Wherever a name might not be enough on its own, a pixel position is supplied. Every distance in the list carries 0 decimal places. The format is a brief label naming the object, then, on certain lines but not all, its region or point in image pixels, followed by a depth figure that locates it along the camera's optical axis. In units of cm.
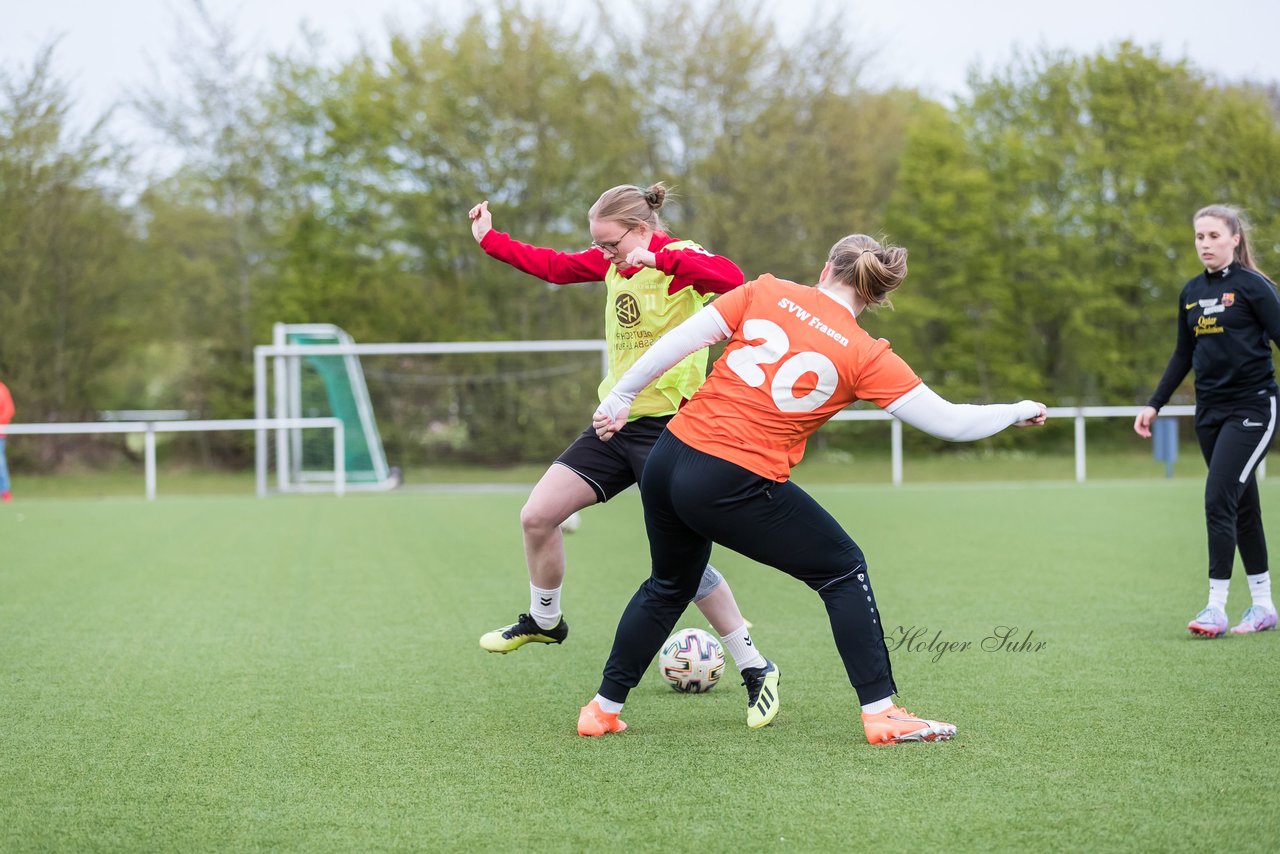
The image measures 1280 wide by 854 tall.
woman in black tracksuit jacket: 1152
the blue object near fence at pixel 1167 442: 3959
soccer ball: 986
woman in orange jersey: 746
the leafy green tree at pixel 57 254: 4612
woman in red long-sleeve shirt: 917
